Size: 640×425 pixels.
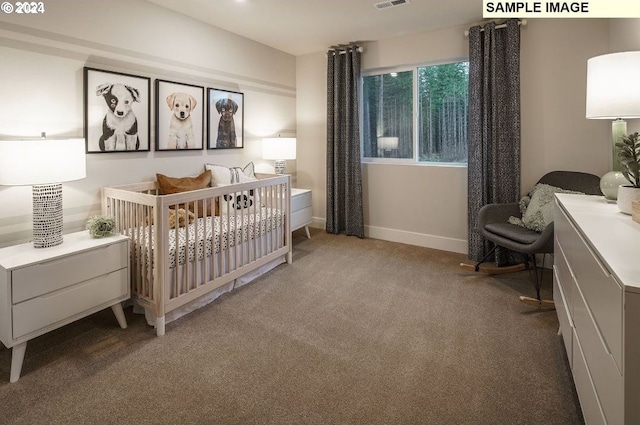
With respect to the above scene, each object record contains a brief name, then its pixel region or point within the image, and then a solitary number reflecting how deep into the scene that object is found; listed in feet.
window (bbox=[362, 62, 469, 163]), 13.21
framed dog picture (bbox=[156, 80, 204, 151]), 10.45
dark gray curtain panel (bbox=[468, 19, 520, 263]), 11.28
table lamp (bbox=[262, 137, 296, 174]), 13.79
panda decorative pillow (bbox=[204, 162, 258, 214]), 9.99
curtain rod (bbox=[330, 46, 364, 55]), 14.43
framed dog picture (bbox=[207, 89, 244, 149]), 12.07
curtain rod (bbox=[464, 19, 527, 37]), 11.05
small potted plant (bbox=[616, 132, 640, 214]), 5.51
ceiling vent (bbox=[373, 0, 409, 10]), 10.27
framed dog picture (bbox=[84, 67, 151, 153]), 8.75
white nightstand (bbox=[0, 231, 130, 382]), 6.07
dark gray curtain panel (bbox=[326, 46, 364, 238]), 14.51
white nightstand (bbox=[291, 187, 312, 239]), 13.62
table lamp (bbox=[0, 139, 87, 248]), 6.38
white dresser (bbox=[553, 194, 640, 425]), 2.94
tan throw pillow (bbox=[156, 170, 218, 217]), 10.16
